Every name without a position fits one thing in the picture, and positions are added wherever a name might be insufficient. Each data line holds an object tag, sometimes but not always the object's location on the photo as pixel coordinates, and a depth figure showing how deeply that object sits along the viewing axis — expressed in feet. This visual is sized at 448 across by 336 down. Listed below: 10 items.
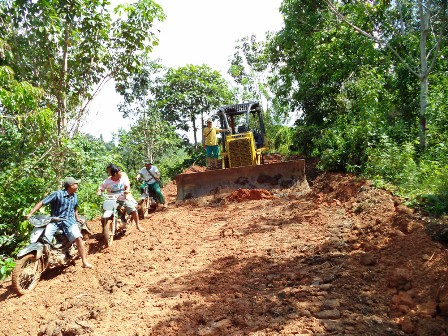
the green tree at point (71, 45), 22.21
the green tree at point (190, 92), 69.36
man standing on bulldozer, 35.63
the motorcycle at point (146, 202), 27.94
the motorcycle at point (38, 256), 15.51
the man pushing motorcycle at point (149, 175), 28.99
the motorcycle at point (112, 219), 20.21
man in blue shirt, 17.53
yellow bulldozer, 30.50
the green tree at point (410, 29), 27.81
